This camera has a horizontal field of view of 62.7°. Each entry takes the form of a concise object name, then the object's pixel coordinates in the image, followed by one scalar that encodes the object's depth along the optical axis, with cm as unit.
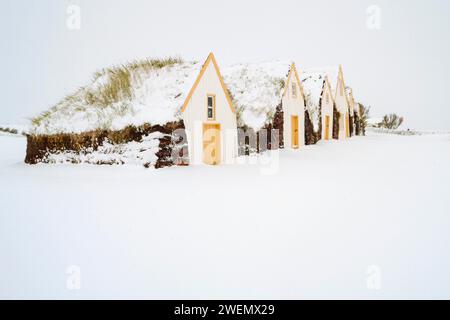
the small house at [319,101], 2593
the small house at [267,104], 1930
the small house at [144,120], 1449
